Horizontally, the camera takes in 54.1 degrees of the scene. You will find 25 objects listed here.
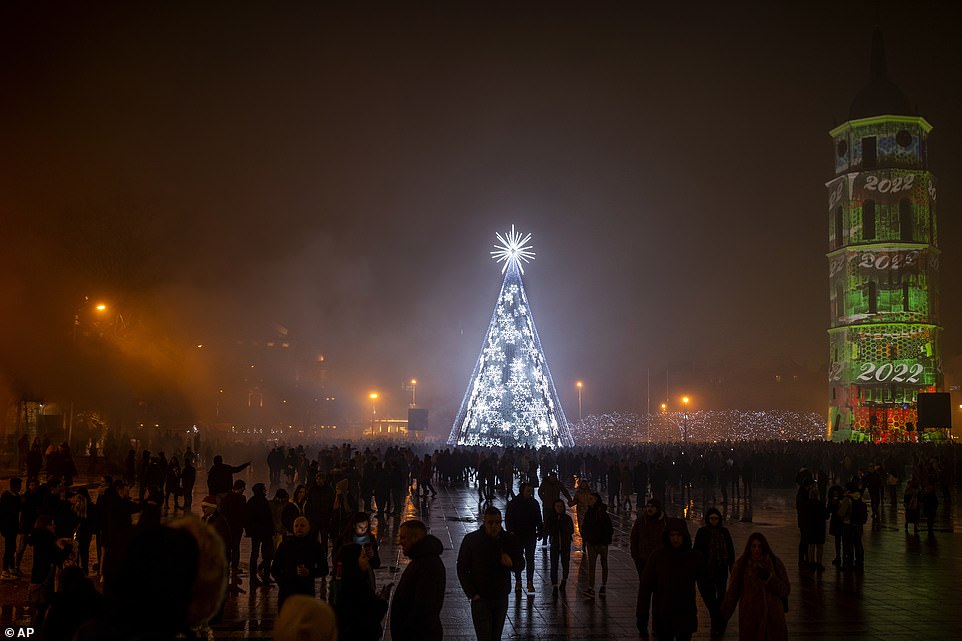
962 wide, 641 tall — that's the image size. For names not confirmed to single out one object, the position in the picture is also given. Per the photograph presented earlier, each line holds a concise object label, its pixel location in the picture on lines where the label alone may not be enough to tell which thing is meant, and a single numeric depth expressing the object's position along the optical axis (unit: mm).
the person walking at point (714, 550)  9789
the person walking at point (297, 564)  7754
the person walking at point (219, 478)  16022
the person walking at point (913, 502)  19172
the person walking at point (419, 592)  6156
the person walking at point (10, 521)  12492
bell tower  64875
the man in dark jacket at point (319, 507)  13117
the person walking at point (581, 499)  12438
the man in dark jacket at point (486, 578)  7738
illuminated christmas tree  43031
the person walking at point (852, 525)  14297
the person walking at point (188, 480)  21641
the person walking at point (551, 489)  14727
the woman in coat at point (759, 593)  7191
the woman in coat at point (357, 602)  5887
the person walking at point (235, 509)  12547
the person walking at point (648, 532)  10258
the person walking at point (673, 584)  7504
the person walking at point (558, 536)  12336
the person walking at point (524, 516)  11820
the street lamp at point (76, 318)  38250
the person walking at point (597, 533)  12062
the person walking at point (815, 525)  13922
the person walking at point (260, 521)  12414
